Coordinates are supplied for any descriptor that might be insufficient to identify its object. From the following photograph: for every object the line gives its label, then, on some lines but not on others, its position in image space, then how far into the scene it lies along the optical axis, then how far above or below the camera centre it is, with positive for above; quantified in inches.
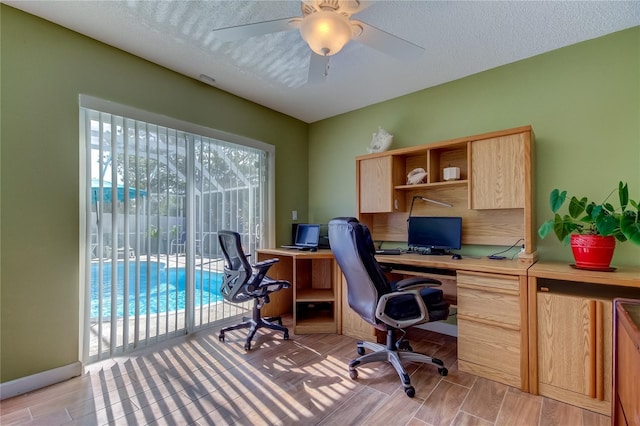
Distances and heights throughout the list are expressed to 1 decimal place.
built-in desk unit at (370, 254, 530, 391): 76.1 -29.1
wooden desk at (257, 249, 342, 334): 114.9 -33.2
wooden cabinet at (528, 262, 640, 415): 66.1 -28.8
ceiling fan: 58.6 +41.2
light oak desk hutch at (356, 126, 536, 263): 88.5 +10.8
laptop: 134.0 -10.2
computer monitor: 106.6 -7.1
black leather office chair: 74.6 -22.5
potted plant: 63.8 -3.3
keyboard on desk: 110.7 -14.2
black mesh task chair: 102.2 -25.2
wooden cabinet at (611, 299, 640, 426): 28.6 -16.8
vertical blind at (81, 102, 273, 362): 89.6 -3.7
